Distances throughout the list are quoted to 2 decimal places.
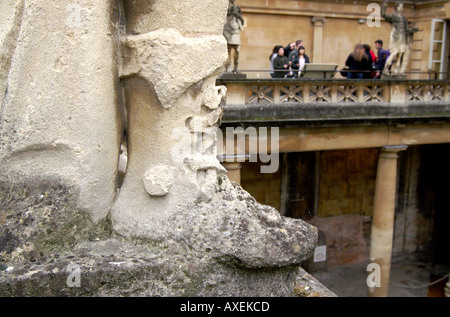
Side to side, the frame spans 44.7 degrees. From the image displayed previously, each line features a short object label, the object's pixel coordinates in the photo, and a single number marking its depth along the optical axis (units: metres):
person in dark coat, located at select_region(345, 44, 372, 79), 11.73
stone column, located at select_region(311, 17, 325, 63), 15.63
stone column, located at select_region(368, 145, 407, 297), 12.88
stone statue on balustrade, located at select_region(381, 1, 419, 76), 11.72
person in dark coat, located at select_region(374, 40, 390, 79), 12.30
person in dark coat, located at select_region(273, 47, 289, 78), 11.05
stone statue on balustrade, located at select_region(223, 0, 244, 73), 9.91
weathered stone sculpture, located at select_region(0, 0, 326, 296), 2.05
